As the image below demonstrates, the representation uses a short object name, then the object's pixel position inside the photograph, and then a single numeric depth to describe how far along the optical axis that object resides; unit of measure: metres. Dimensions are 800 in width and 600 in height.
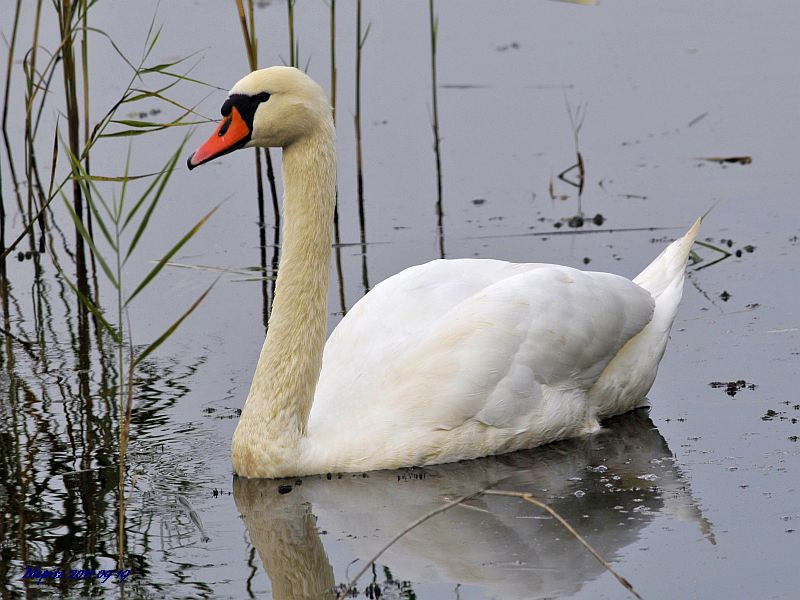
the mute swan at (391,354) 13.71
